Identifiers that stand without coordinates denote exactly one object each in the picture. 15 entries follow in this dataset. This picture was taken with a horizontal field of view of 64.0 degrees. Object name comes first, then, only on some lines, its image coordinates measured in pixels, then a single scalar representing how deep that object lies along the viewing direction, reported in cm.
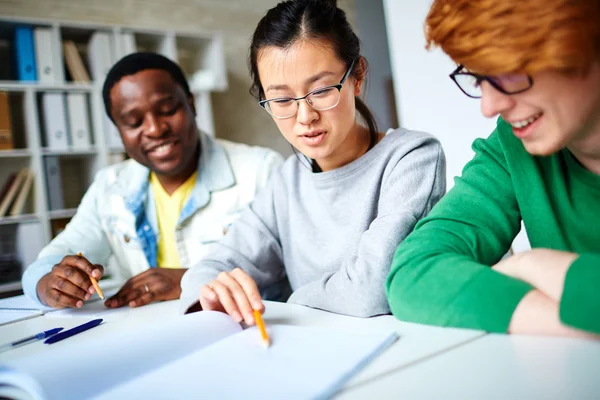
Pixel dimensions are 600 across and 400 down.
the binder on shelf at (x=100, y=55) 322
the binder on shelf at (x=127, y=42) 329
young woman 93
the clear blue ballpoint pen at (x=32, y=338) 92
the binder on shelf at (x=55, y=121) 307
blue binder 302
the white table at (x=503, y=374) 46
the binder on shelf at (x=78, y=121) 313
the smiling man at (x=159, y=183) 170
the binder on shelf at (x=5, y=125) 297
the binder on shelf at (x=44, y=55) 306
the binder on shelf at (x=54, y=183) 308
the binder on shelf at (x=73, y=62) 319
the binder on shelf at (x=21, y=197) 303
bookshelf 302
